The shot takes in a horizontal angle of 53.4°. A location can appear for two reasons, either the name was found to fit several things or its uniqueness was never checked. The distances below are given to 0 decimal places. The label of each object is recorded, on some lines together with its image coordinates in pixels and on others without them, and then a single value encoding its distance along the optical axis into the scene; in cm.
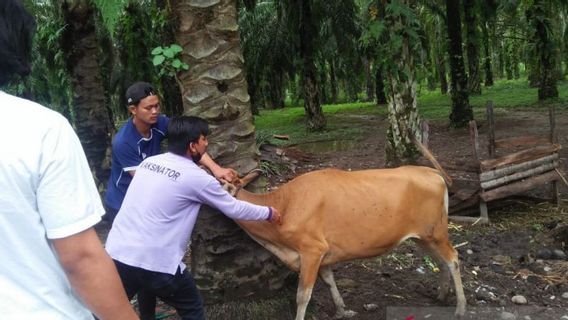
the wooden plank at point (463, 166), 724
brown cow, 422
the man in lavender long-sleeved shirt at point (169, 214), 345
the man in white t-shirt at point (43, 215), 144
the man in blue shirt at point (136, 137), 429
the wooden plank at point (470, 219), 736
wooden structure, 723
